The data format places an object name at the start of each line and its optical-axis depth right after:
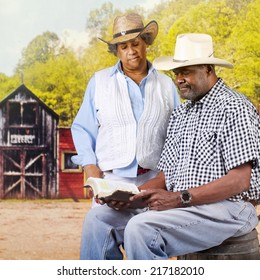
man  3.17
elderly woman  3.70
